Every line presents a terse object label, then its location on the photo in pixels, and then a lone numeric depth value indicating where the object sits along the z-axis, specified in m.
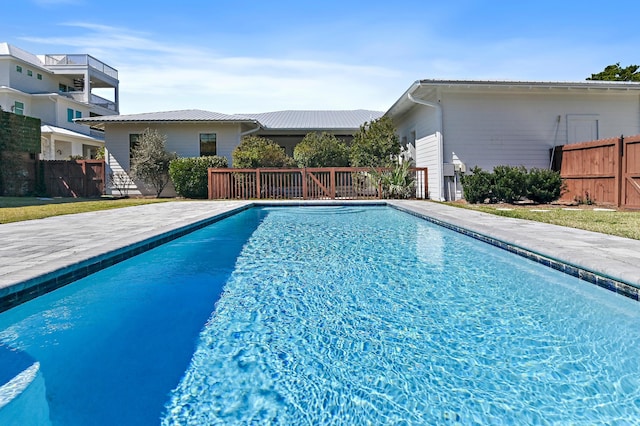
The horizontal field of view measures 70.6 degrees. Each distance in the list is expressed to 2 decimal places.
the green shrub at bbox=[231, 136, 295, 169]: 16.48
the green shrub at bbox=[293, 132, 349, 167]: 17.59
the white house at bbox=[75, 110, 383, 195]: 17.80
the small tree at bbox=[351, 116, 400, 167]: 16.03
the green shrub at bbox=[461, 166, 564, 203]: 11.76
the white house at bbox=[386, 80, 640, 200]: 13.30
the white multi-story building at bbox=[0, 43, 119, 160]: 25.78
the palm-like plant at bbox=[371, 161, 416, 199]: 15.33
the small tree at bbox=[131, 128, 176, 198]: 16.80
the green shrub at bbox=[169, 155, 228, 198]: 16.52
